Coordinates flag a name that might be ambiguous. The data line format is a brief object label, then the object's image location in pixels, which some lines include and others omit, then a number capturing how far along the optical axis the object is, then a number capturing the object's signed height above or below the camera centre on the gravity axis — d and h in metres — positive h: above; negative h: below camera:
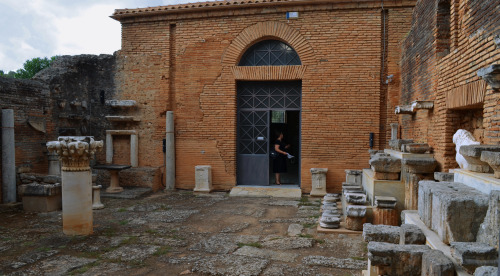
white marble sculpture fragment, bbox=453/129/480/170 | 5.06 -0.13
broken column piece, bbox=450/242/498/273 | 2.38 -0.84
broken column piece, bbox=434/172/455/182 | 4.87 -0.64
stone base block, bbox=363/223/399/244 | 3.51 -1.03
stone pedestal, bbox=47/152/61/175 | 9.31 -0.99
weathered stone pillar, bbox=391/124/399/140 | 9.31 -0.05
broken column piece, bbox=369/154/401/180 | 6.43 -0.68
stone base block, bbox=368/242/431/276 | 2.84 -1.03
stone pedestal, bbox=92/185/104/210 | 8.16 -1.67
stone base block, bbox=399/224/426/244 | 3.12 -0.93
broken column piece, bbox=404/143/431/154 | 6.57 -0.35
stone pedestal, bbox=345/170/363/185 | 9.02 -1.19
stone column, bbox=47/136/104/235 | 5.86 -0.93
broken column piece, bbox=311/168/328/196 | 9.53 -1.40
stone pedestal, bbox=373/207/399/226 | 5.98 -1.45
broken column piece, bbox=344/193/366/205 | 6.42 -1.25
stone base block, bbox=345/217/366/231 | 6.11 -1.60
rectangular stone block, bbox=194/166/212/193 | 10.16 -1.46
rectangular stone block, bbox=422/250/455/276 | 2.50 -0.96
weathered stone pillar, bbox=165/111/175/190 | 10.46 -0.75
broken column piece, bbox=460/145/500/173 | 3.23 -0.24
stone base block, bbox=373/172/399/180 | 6.53 -0.85
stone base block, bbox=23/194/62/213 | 7.79 -1.68
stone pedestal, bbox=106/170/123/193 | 9.89 -1.59
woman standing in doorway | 10.48 -0.91
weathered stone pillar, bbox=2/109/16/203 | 7.96 -0.69
